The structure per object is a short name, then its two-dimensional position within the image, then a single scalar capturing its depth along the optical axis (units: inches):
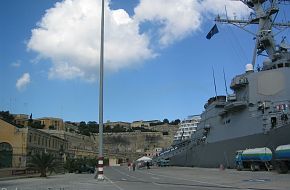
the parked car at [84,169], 1402.9
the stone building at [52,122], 4035.3
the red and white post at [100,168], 622.3
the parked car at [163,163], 2081.0
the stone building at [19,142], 1352.4
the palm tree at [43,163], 969.0
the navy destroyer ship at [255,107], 1017.6
